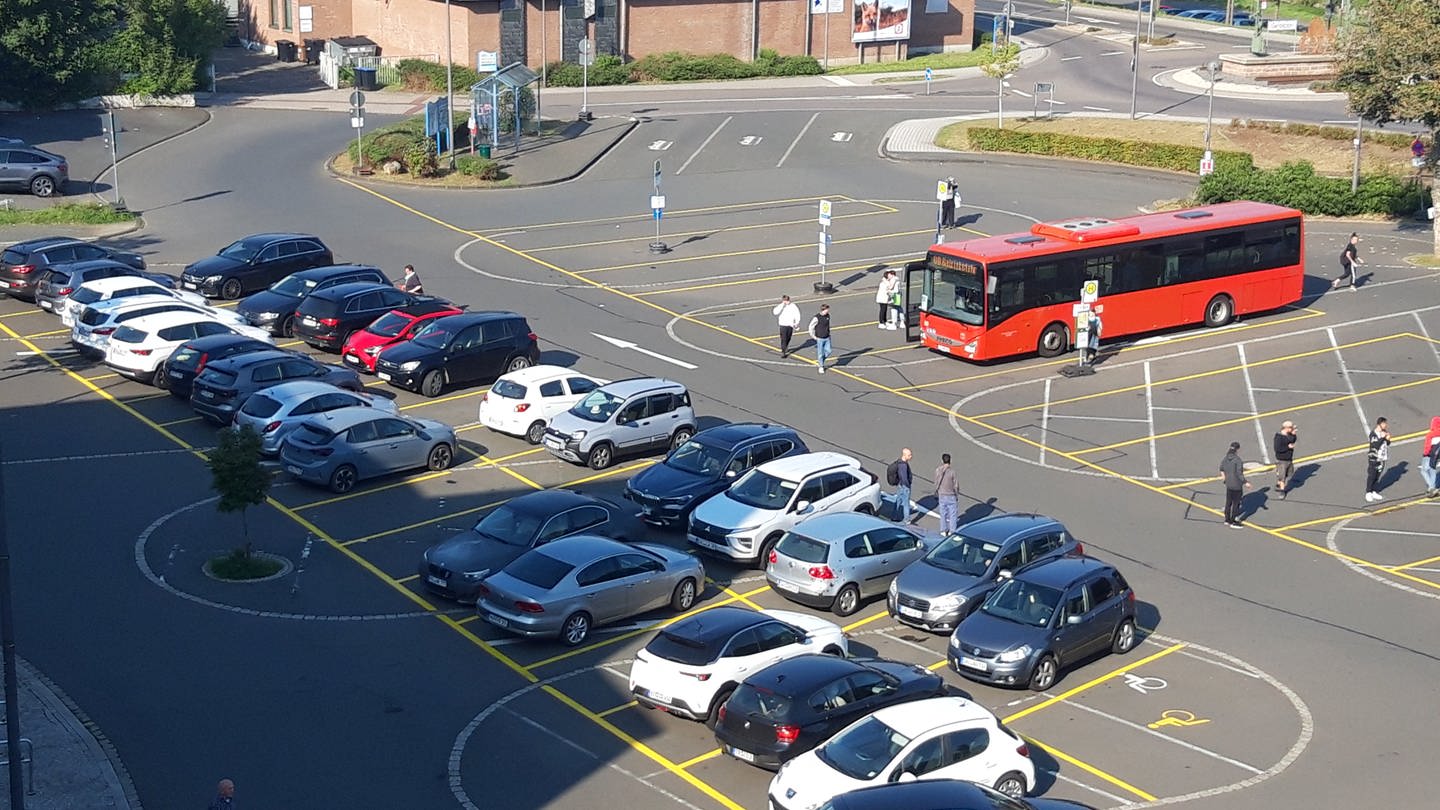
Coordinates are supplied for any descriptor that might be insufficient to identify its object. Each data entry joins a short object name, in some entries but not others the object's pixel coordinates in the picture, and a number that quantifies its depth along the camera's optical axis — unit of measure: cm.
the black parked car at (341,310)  3628
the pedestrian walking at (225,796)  1559
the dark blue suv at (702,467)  2666
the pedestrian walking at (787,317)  3703
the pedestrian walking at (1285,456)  2933
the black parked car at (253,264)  4103
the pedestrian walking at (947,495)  2639
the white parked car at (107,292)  3666
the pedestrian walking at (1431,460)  2962
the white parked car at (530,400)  3102
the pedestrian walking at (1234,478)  2762
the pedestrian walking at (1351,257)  4375
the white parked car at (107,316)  3453
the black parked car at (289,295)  3788
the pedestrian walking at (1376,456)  2920
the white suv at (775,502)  2528
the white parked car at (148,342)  3344
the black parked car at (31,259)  3991
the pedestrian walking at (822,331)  3622
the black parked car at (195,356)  3212
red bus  3734
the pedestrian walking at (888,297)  3981
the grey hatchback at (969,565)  2275
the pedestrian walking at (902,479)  2711
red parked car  3512
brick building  7662
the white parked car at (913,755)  1698
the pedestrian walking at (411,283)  4006
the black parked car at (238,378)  3061
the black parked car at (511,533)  2330
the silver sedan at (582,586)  2189
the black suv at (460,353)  3375
